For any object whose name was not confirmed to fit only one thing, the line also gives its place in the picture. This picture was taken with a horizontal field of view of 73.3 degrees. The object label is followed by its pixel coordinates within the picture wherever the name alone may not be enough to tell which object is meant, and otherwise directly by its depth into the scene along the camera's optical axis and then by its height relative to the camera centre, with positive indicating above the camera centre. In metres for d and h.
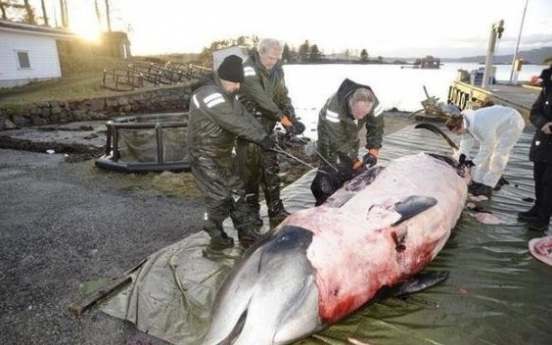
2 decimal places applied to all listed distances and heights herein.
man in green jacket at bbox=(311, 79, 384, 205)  4.50 -0.92
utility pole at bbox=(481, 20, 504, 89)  18.32 +0.74
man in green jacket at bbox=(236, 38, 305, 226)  4.70 -0.75
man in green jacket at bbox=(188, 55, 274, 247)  3.97 -0.91
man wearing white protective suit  5.13 -0.89
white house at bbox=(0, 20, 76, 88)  20.23 +0.16
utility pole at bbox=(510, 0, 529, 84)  24.36 +0.17
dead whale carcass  2.46 -1.48
